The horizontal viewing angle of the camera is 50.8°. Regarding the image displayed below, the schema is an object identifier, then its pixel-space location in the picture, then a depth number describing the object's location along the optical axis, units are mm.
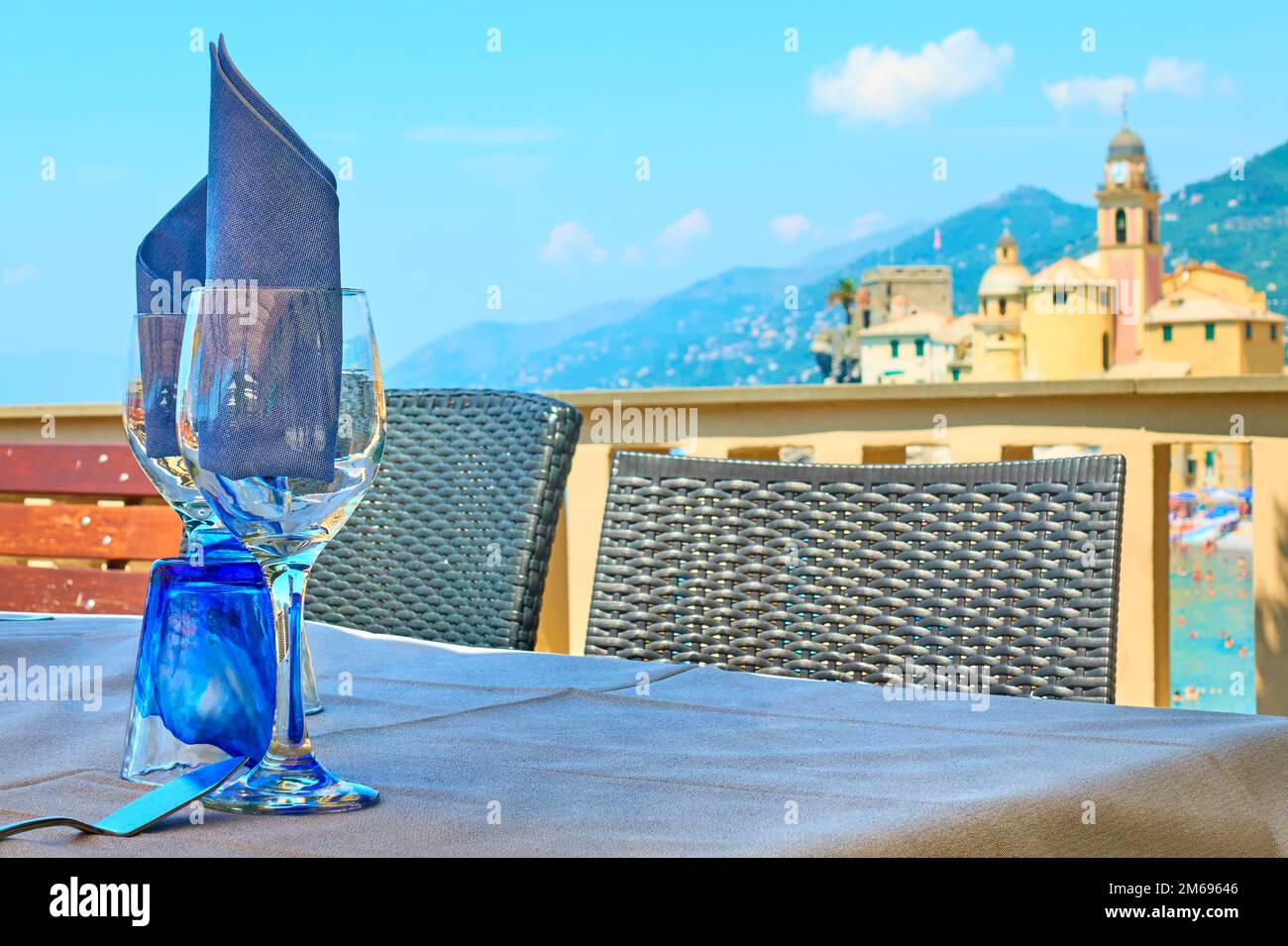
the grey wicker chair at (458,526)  1408
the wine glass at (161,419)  676
